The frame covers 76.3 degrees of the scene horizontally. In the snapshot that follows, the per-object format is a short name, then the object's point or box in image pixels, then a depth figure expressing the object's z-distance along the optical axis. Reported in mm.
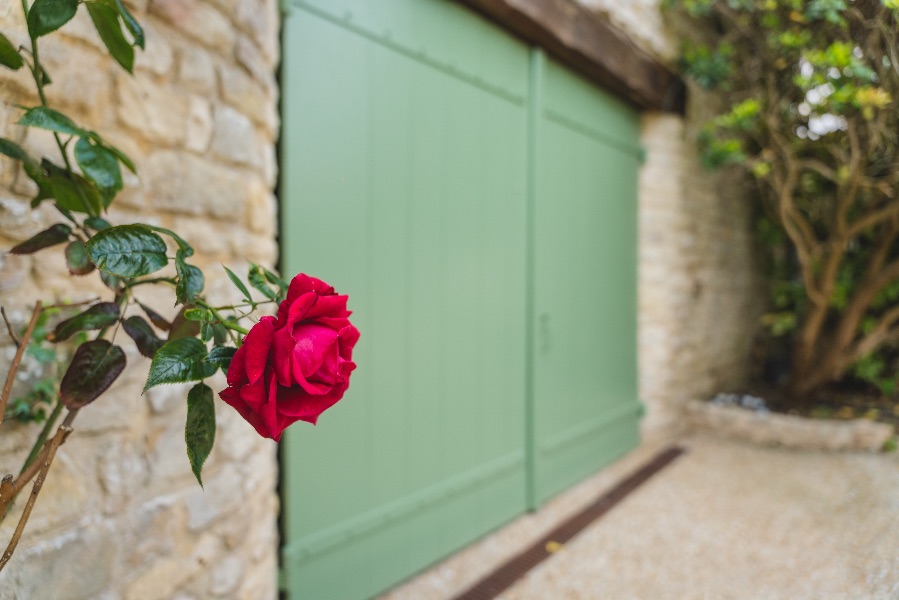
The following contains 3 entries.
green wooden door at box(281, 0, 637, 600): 1907
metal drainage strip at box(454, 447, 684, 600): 2203
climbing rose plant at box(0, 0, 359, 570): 624
